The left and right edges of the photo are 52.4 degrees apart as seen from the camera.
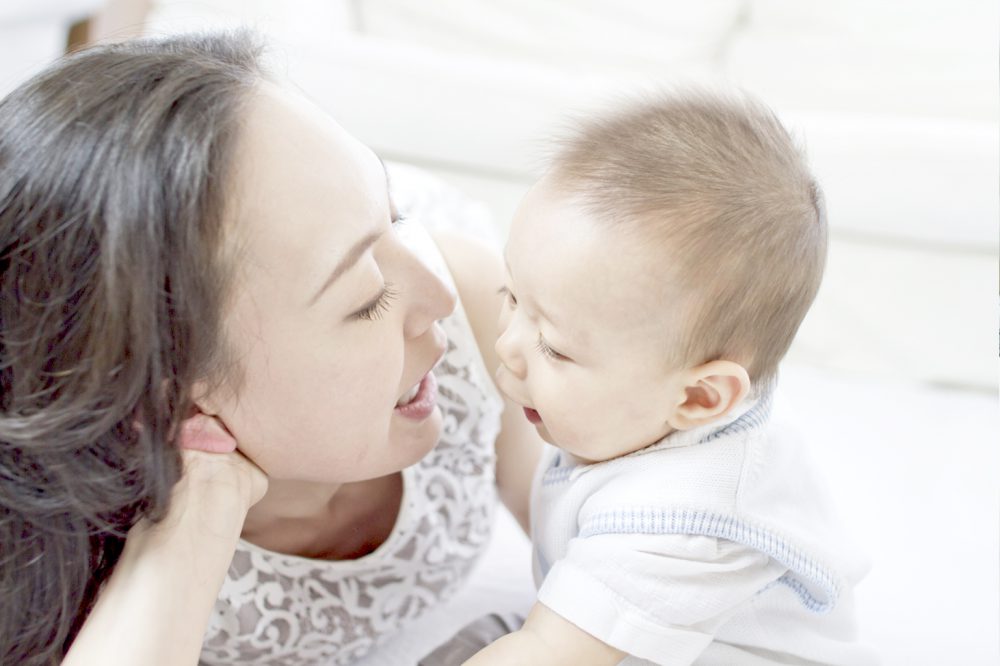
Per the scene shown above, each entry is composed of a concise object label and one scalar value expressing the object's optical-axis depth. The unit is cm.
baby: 84
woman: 82
